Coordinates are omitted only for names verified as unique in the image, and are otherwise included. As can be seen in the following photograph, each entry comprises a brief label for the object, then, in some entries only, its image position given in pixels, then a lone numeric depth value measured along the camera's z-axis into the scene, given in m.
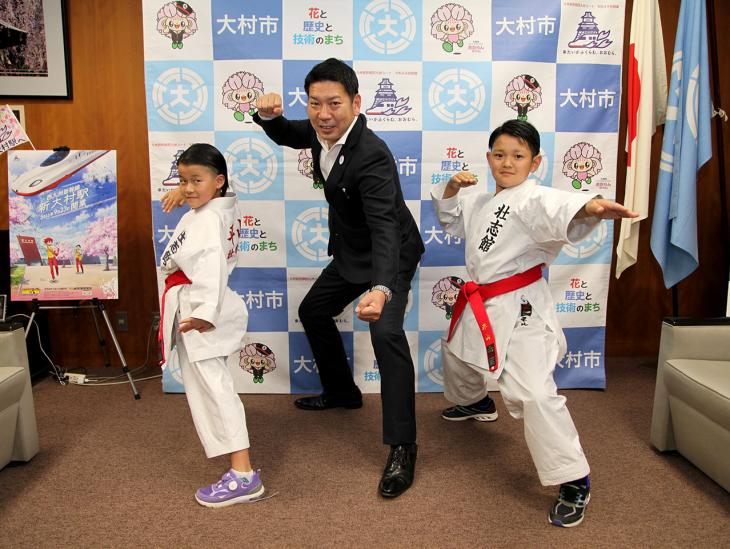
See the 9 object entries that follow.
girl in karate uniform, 1.81
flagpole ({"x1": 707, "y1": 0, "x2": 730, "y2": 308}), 2.93
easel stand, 2.81
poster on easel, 2.79
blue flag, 2.81
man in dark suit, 1.92
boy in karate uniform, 1.75
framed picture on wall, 3.06
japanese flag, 2.83
